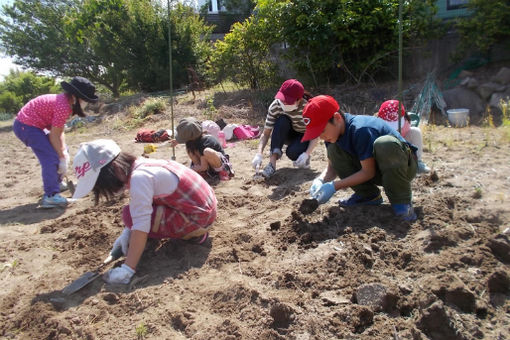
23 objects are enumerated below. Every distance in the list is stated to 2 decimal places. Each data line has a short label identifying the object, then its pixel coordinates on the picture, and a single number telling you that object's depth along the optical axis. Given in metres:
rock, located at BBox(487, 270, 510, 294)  1.91
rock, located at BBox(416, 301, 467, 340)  1.72
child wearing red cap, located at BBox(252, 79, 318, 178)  4.16
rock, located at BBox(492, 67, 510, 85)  7.24
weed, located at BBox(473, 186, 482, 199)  2.85
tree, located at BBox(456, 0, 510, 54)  7.17
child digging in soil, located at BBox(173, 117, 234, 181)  4.01
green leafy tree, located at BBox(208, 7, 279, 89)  8.38
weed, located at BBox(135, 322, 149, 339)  1.93
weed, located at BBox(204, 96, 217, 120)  8.39
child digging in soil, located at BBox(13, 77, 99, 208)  3.99
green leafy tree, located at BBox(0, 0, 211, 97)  12.00
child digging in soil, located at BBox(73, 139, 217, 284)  2.21
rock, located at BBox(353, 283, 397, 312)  1.90
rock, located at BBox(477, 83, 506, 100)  7.22
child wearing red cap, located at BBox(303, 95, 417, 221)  2.48
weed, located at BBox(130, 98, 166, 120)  9.61
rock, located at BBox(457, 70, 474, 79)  7.77
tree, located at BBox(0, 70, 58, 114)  18.03
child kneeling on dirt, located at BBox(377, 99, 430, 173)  3.38
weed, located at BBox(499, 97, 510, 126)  4.94
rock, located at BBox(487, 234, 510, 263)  2.12
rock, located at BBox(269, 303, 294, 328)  1.90
